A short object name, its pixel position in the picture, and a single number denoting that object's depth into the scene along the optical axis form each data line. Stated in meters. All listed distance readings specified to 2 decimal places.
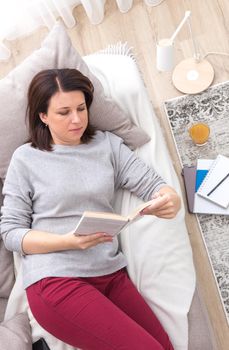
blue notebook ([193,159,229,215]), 2.00
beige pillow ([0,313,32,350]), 1.53
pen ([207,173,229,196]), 2.01
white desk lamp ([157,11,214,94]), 2.25
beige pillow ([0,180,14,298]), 1.76
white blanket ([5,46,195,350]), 1.64
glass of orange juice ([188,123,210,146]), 2.09
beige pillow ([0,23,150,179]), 1.77
